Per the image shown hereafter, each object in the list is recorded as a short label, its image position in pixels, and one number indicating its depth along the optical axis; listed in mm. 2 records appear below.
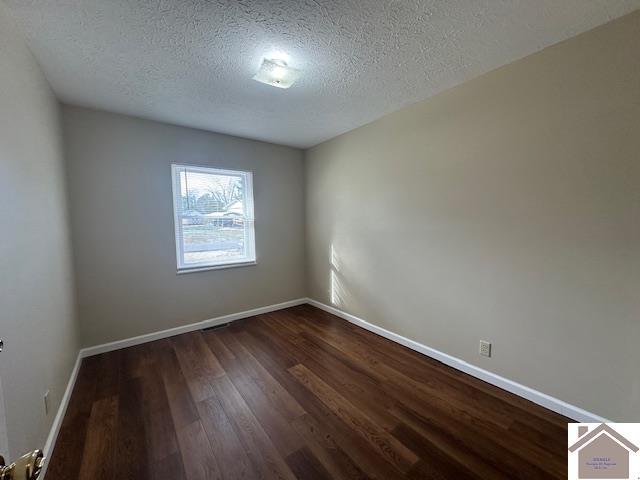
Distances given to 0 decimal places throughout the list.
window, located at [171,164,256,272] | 3016
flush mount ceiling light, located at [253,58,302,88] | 1778
